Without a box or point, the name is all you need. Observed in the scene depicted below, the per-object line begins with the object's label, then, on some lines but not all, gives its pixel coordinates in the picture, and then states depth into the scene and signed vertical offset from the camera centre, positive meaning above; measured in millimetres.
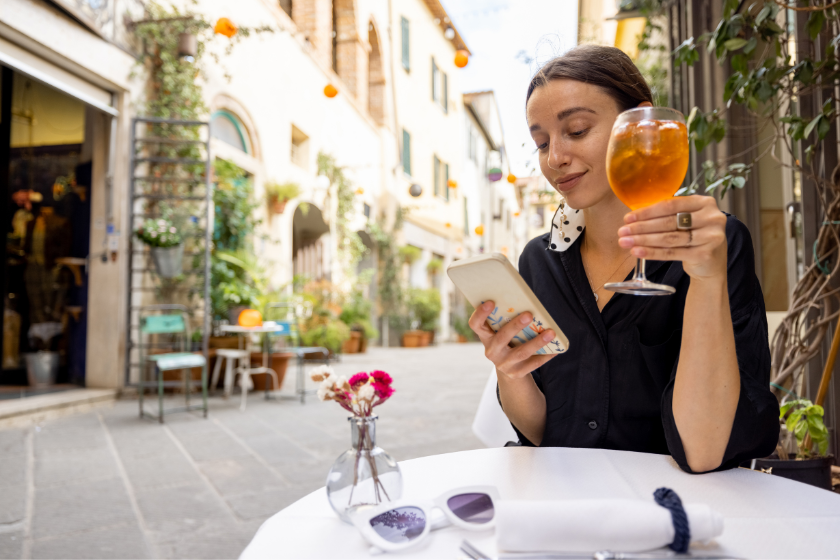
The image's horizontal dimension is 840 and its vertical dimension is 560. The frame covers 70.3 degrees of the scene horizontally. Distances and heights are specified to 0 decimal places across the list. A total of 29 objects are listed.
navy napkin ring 550 -199
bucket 5348 -476
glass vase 724 -203
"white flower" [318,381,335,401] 806 -103
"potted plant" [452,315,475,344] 15586 -445
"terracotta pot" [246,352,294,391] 5805 -502
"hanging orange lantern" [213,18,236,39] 4762 +2302
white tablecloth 618 -236
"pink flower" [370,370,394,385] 808 -87
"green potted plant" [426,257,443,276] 14969 +1187
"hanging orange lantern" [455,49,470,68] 6309 +2687
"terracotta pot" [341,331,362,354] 9961 -509
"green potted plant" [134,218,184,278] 5297 +644
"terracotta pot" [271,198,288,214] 7880 +1434
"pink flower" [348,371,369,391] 802 -89
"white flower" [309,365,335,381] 871 -87
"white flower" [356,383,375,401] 784 -104
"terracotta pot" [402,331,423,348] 12508 -538
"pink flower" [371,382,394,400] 797 -103
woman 866 -35
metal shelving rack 5488 +1077
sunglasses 626 -224
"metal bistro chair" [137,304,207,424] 4410 -319
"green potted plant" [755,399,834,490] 1552 -389
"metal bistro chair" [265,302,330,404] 5430 -119
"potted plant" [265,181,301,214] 7746 +1561
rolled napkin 549 -198
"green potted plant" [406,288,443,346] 12883 +93
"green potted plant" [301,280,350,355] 7965 -113
